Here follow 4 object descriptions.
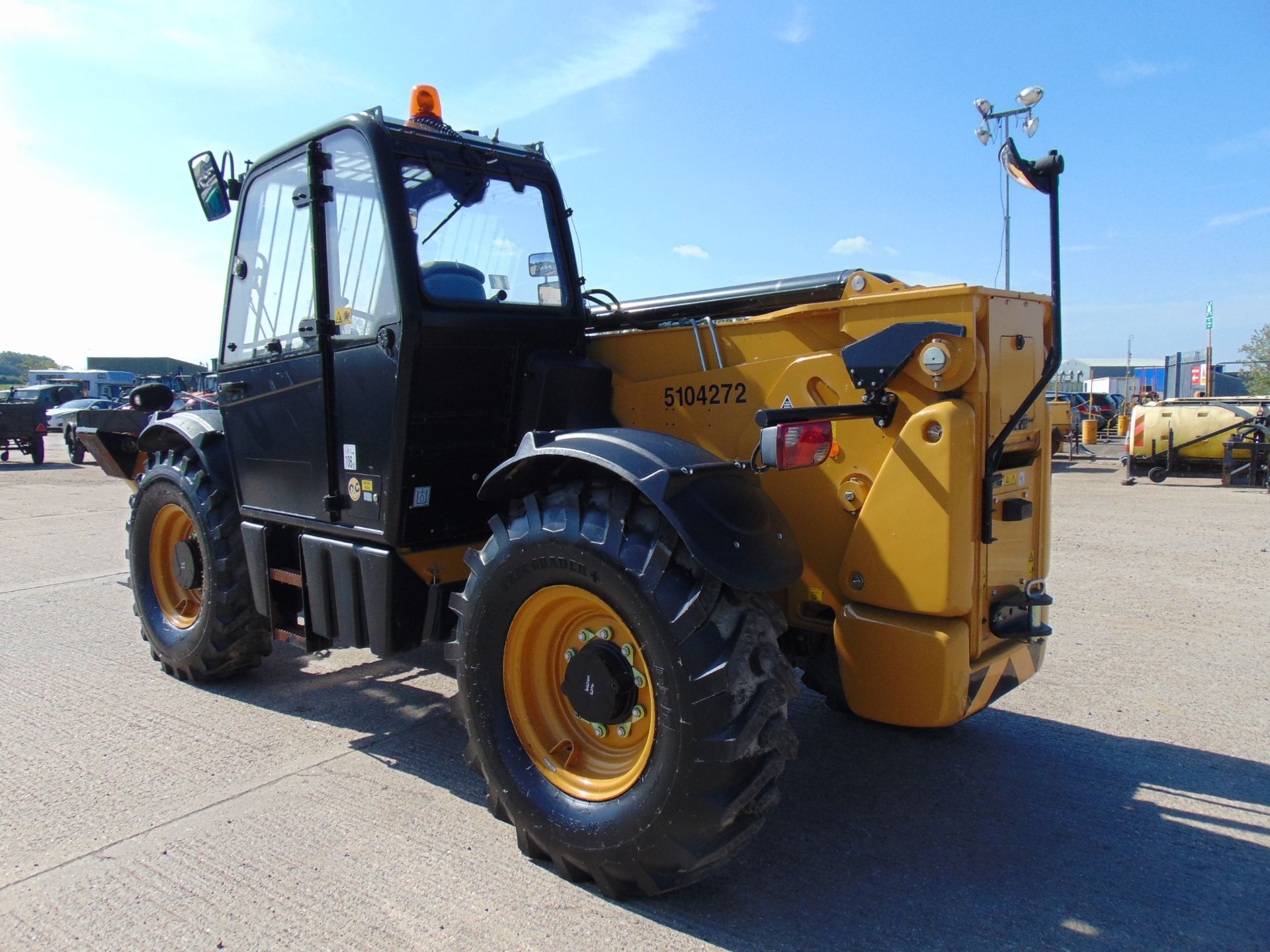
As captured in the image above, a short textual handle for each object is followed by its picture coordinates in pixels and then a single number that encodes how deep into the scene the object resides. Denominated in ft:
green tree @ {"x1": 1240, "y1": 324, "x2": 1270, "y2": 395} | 139.74
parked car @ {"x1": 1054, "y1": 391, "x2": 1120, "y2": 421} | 89.58
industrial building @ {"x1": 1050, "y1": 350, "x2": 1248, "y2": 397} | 107.14
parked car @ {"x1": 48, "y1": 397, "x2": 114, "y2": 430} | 72.28
